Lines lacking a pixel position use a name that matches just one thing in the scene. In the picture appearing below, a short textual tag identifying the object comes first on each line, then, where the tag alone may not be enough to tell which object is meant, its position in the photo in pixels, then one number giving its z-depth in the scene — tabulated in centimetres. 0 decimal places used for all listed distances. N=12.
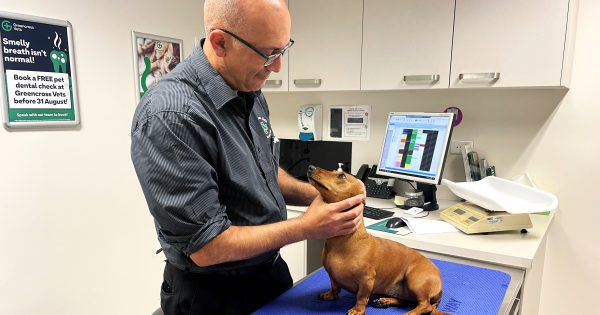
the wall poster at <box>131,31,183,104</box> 211
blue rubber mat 99
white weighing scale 155
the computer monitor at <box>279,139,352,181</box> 245
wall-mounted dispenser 254
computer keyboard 186
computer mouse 169
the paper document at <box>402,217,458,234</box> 163
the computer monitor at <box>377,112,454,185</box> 188
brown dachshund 95
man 81
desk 136
